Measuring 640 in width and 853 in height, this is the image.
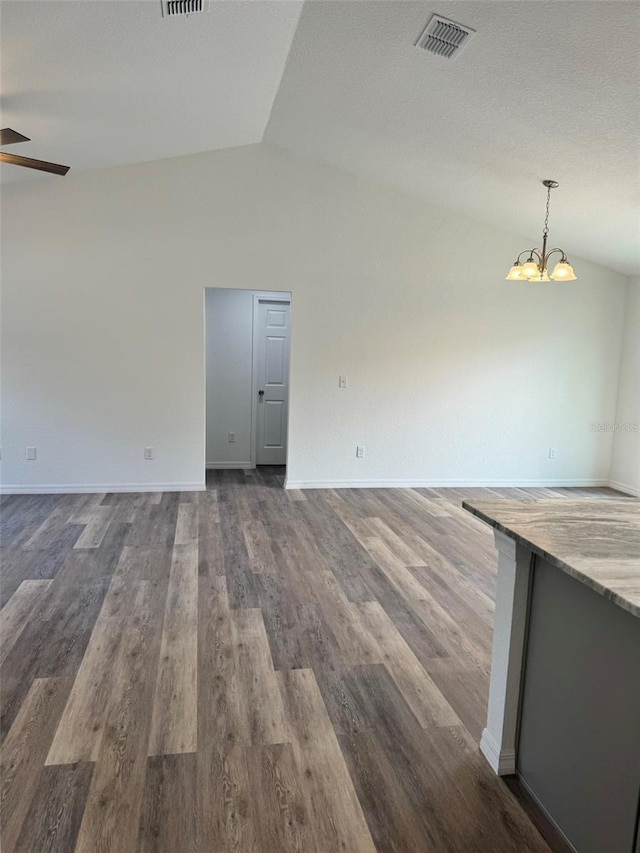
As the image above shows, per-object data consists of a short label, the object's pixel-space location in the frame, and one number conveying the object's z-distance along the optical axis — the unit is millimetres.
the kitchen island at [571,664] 1395
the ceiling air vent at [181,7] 2668
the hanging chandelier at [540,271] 3822
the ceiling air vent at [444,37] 2746
